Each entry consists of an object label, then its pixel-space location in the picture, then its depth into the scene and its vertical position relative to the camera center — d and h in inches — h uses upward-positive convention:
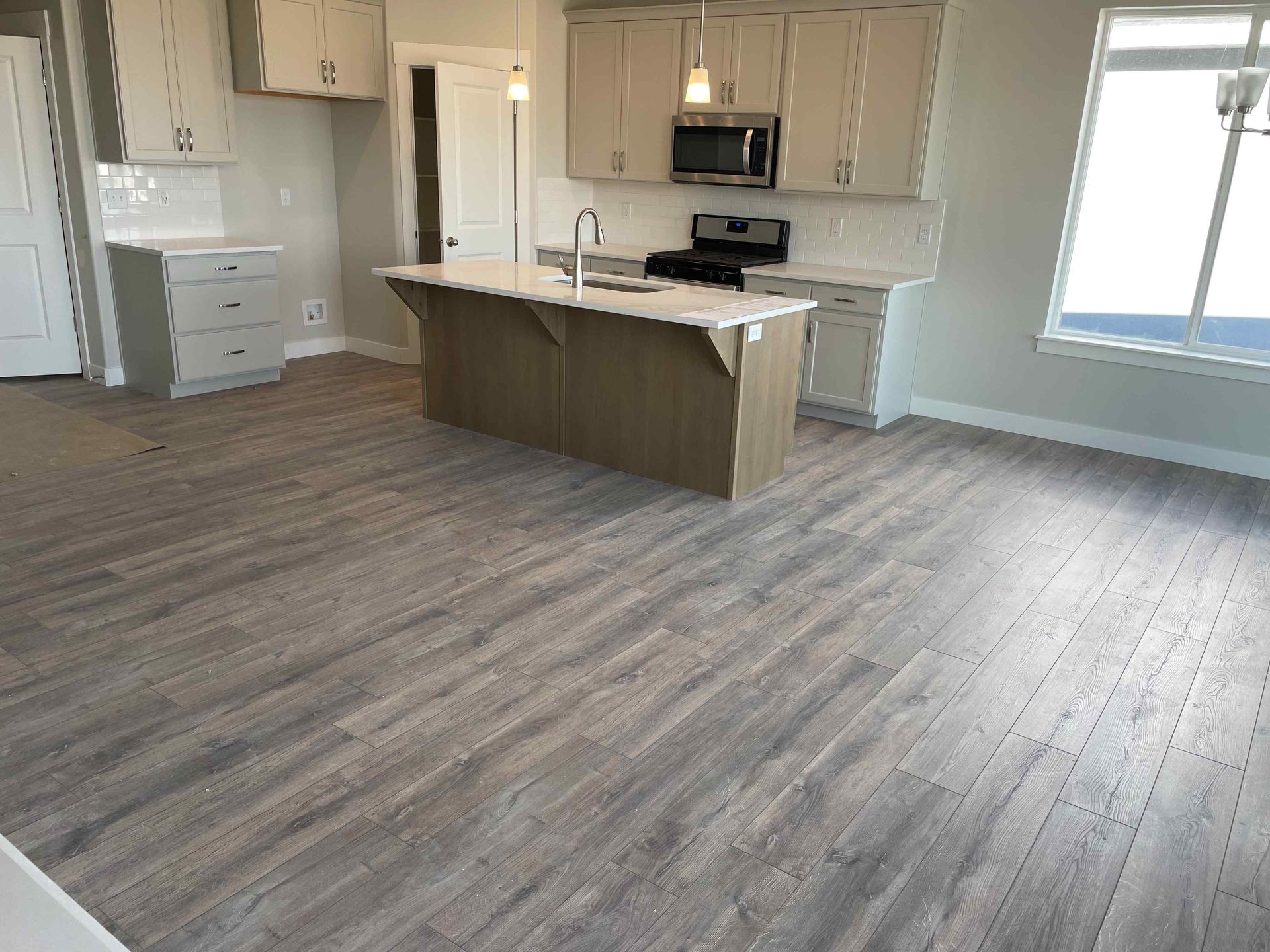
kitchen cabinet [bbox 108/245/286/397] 217.8 -33.9
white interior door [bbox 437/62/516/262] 244.4 +6.1
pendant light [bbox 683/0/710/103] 154.1 +17.3
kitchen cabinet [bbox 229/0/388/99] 227.6 +31.9
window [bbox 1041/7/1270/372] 188.1 +2.9
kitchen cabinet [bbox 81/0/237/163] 211.0 +20.9
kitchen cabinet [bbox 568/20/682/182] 244.2 +24.5
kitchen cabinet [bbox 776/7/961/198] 204.1 +22.4
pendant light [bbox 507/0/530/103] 192.1 +19.9
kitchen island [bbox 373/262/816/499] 164.7 -32.9
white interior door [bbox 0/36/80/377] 217.9 -16.6
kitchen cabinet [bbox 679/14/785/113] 224.2 +32.6
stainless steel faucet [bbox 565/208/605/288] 167.2 -11.3
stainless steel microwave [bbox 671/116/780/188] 229.6 +11.0
